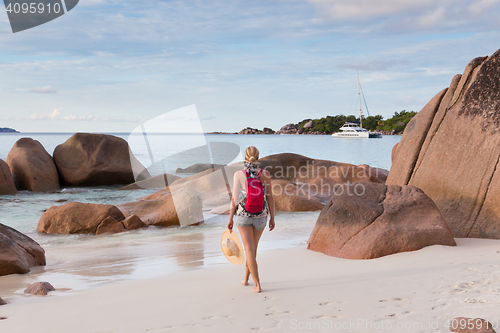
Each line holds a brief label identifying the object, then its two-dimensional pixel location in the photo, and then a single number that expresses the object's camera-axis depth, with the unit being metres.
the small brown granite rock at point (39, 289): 4.81
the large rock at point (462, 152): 6.78
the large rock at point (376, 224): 5.77
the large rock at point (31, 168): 16.34
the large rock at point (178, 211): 10.09
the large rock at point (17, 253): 5.74
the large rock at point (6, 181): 15.05
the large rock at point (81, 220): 9.27
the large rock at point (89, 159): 17.53
